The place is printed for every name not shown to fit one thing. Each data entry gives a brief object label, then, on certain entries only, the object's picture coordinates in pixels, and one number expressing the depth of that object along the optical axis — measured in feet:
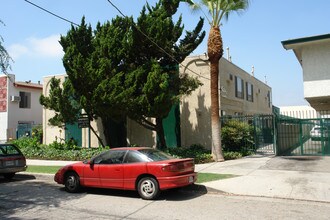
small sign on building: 68.95
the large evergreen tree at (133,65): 52.80
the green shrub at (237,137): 61.77
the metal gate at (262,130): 64.02
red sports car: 28.99
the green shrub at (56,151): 60.59
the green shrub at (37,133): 89.61
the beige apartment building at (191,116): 66.23
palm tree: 52.85
